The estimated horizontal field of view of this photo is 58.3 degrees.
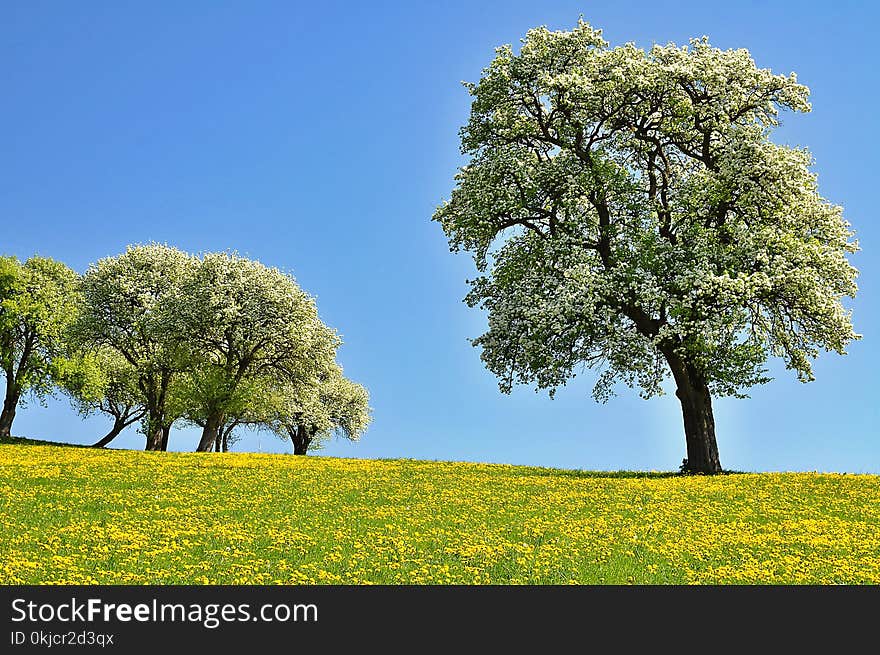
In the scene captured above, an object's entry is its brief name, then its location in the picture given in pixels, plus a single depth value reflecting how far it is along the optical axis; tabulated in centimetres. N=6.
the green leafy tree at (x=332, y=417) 7169
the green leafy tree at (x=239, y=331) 5284
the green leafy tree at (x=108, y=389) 5828
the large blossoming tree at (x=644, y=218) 3344
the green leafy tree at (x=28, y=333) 5841
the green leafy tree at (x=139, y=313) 5688
